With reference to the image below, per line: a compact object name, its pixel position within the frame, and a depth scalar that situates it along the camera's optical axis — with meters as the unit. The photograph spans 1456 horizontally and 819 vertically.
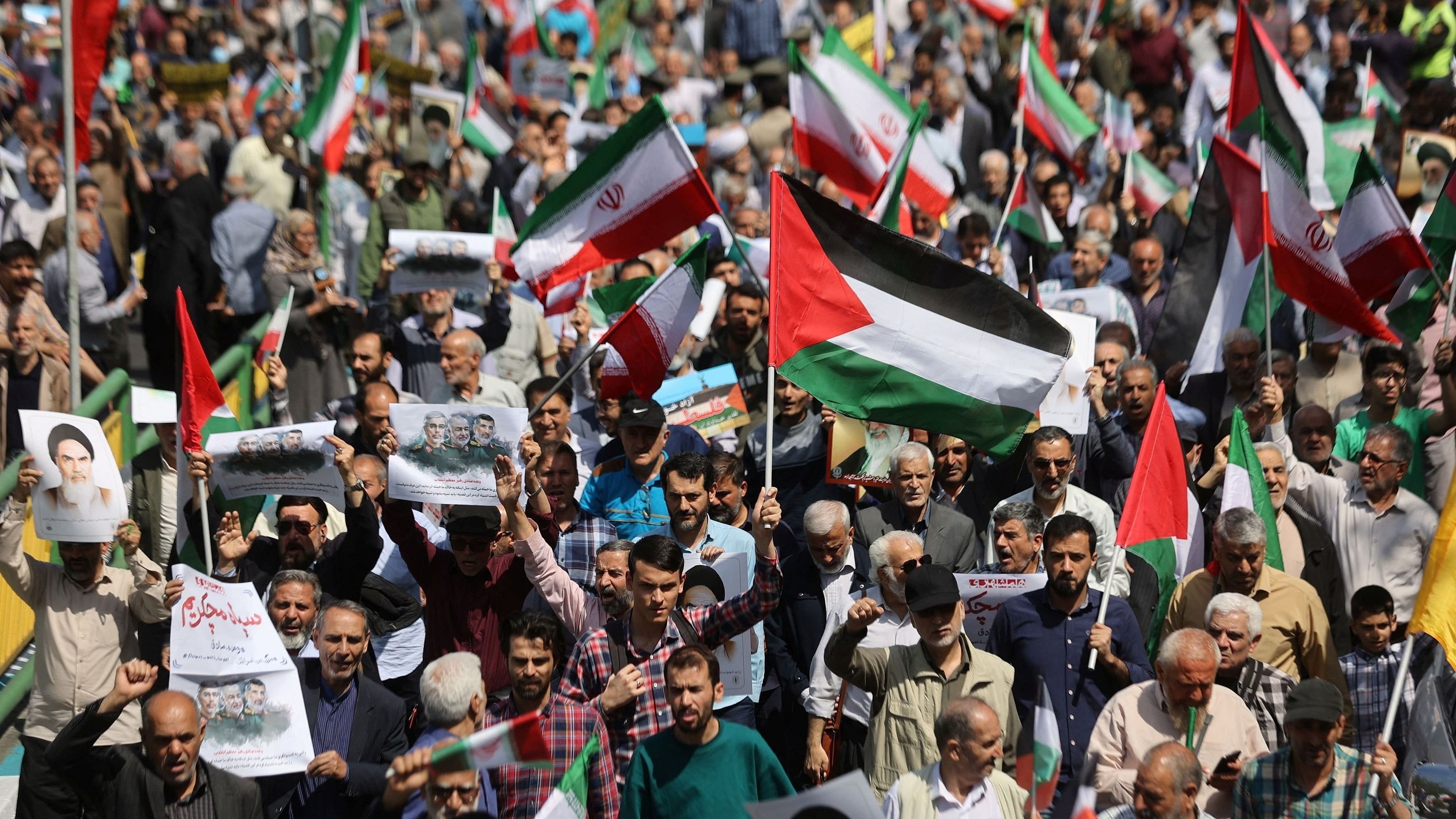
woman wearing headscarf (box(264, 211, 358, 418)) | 25.34
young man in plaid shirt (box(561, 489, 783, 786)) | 14.55
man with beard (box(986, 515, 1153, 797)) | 15.52
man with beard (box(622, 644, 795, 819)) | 13.43
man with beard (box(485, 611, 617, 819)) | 14.01
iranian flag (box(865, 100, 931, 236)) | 22.31
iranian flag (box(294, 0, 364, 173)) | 30.70
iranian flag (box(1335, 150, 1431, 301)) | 21.02
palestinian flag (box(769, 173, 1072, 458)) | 16.36
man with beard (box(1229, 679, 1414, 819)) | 13.70
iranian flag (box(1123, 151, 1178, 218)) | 30.56
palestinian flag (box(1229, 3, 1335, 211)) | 22.81
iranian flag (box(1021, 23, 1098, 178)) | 29.98
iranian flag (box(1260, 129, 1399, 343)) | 20.27
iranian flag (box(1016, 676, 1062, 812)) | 12.63
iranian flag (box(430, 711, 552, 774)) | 11.34
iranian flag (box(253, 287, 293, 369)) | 21.56
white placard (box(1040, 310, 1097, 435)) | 19.47
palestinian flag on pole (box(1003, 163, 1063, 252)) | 27.80
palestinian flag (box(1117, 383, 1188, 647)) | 16.66
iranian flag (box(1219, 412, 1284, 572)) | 17.61
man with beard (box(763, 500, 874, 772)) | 16.92
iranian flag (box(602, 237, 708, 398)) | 19.19
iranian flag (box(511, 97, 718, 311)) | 20.16
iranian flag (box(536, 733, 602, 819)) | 12.64
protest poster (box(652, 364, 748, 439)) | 21.22
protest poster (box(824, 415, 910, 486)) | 18.77
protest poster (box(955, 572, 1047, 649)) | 15.94
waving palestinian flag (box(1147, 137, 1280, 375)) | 20.48
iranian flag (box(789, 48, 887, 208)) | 25.37
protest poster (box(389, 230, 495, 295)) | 24.59
